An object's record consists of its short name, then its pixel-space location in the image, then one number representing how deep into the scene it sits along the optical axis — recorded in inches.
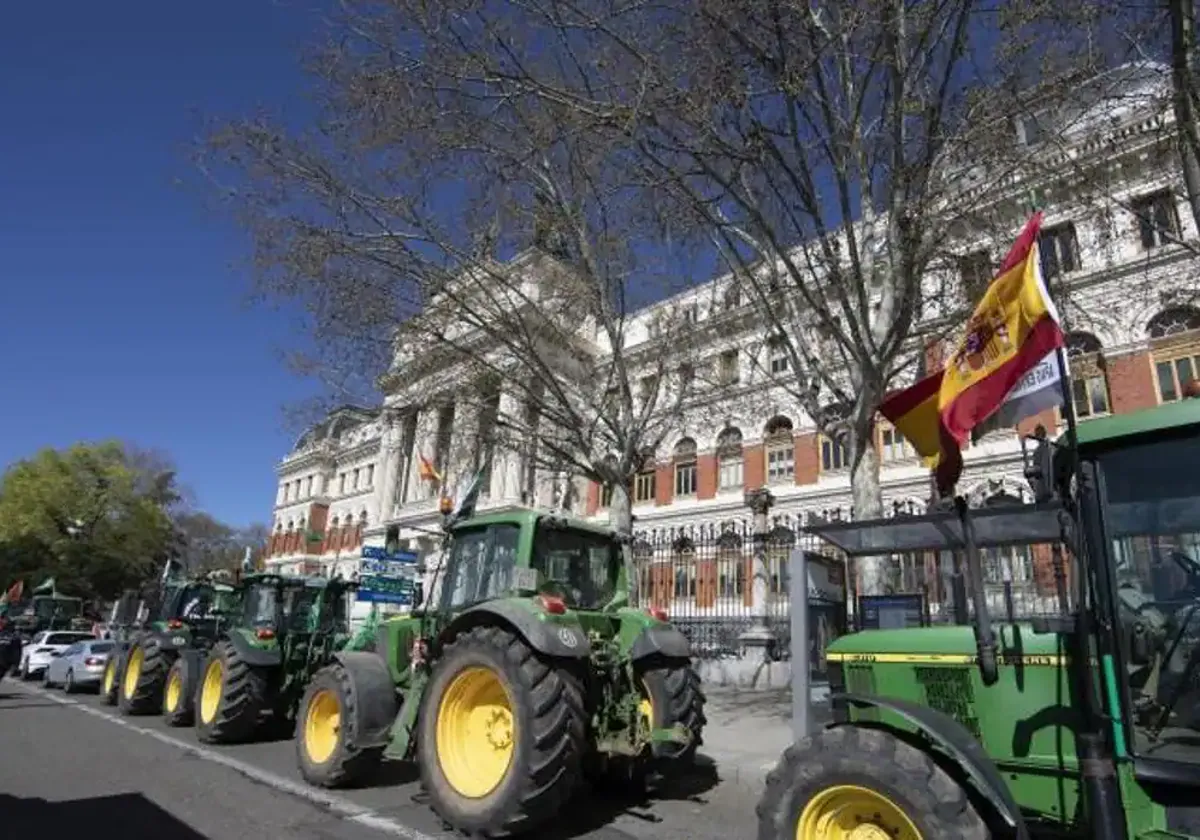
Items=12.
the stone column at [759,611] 573.0
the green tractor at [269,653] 348.2
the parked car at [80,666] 656.4
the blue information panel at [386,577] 466.3
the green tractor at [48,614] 1113.4
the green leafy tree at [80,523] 1614.2
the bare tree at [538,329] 508.7
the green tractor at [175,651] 407.5
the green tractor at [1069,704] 129.8
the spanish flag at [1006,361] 140.8
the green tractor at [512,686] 201.3
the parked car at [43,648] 815.1
